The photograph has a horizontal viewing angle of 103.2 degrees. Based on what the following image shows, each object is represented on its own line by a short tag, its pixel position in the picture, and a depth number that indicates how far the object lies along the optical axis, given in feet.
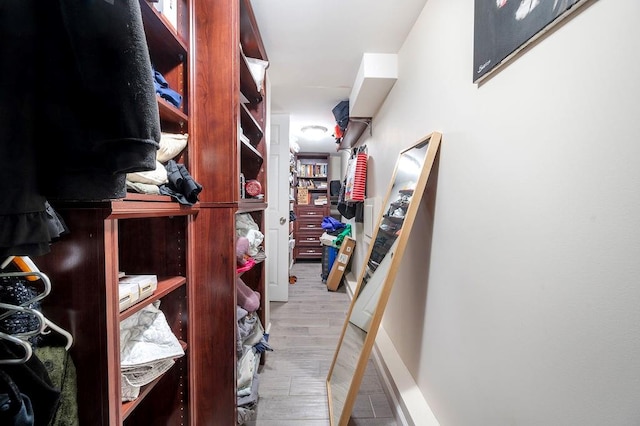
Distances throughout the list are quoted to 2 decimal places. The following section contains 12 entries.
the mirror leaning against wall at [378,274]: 3.94
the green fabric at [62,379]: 1.98
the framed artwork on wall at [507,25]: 2.04
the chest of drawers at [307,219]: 16.94
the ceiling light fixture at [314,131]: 12.03
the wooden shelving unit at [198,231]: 3.41
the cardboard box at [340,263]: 11.46
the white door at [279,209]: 9.64
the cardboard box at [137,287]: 2.43
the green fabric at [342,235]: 12.49
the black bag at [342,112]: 9.16
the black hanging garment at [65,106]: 1.26
